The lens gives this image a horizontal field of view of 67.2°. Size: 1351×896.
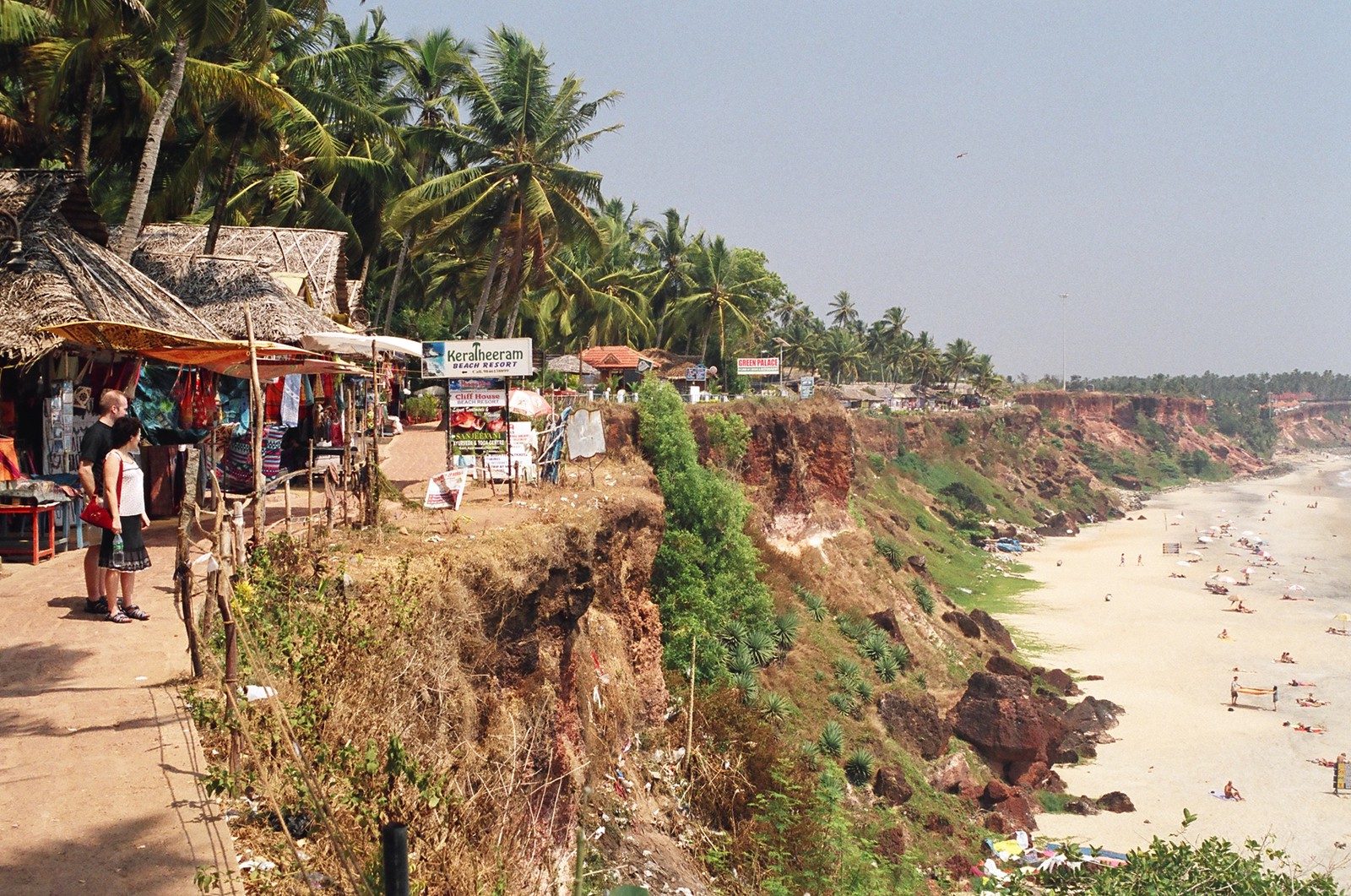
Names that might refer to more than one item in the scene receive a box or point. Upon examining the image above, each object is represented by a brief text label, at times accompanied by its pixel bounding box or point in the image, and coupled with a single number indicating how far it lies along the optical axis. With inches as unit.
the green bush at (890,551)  1675.7
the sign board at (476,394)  650.2
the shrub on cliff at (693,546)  905.5
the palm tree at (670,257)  1921.8
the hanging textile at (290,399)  665.0
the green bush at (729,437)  1295.5
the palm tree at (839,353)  3666.3
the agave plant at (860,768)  888.9
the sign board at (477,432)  652.7
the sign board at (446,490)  555.2
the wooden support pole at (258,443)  344.5
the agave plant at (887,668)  1157.1
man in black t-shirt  342.6
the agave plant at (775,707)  868.6
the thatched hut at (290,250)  836.6
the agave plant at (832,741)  906.1
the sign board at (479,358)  636.7
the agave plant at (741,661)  903.7
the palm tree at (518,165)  1004.6
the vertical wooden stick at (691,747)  679.1
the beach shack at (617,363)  1739.7
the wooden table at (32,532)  426.3
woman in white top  337.4
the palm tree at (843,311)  4306.1
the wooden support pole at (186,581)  282.5
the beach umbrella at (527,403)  662.5
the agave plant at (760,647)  954.7
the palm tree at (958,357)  4335.6
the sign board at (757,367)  1879.2
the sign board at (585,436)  779.3
